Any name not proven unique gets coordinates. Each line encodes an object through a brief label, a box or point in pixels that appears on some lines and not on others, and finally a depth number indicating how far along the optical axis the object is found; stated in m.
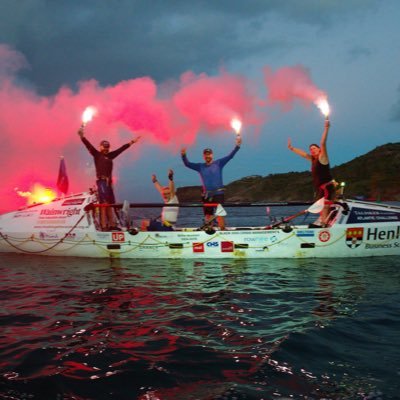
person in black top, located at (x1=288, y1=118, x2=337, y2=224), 11.22
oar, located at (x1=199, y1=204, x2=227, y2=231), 11.47
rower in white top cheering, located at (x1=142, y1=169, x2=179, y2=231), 12.36
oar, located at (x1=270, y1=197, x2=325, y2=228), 10.91
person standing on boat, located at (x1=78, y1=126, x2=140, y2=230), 12.55
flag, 13.98
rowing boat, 11.21
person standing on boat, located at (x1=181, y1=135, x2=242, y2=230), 12.35
